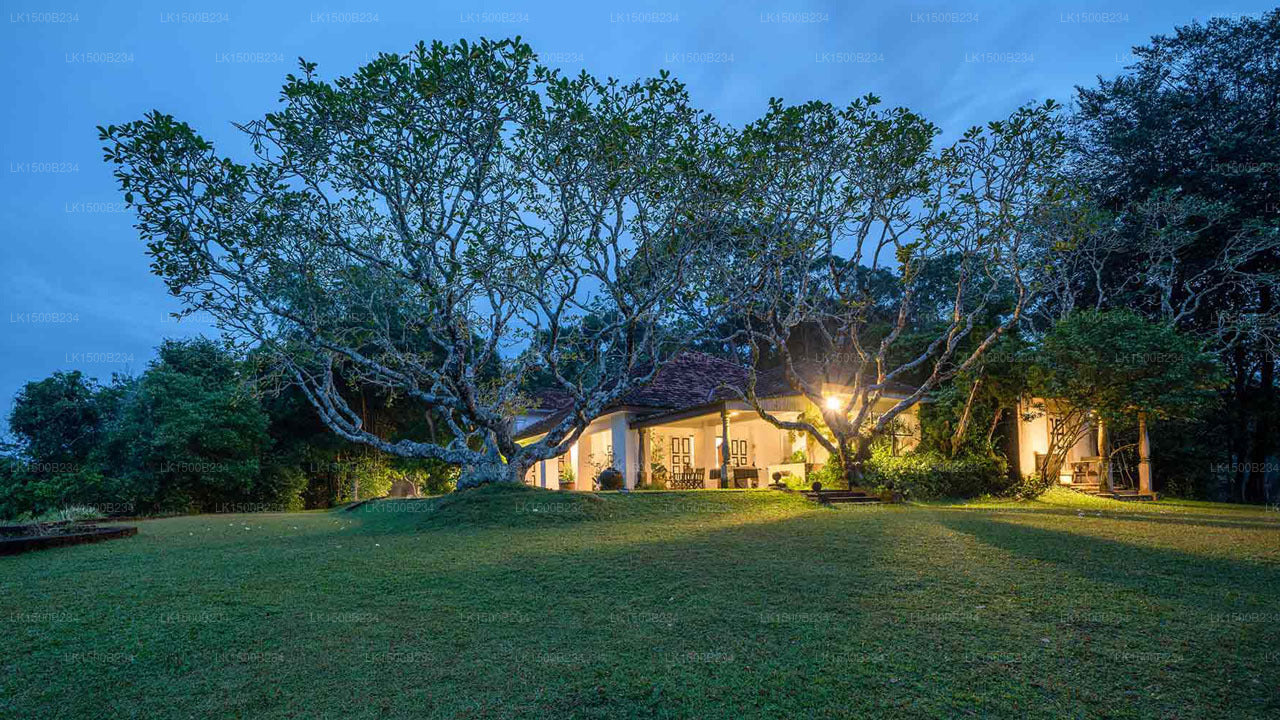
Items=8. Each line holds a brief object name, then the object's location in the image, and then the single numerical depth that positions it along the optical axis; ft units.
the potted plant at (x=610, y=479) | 57.67
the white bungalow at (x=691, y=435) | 57.77
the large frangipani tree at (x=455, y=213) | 31.24
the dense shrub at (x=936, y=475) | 46.09
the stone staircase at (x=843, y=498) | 42.71
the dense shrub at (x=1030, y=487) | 48.60
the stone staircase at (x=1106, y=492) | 50.26
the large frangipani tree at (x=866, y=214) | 41.11
